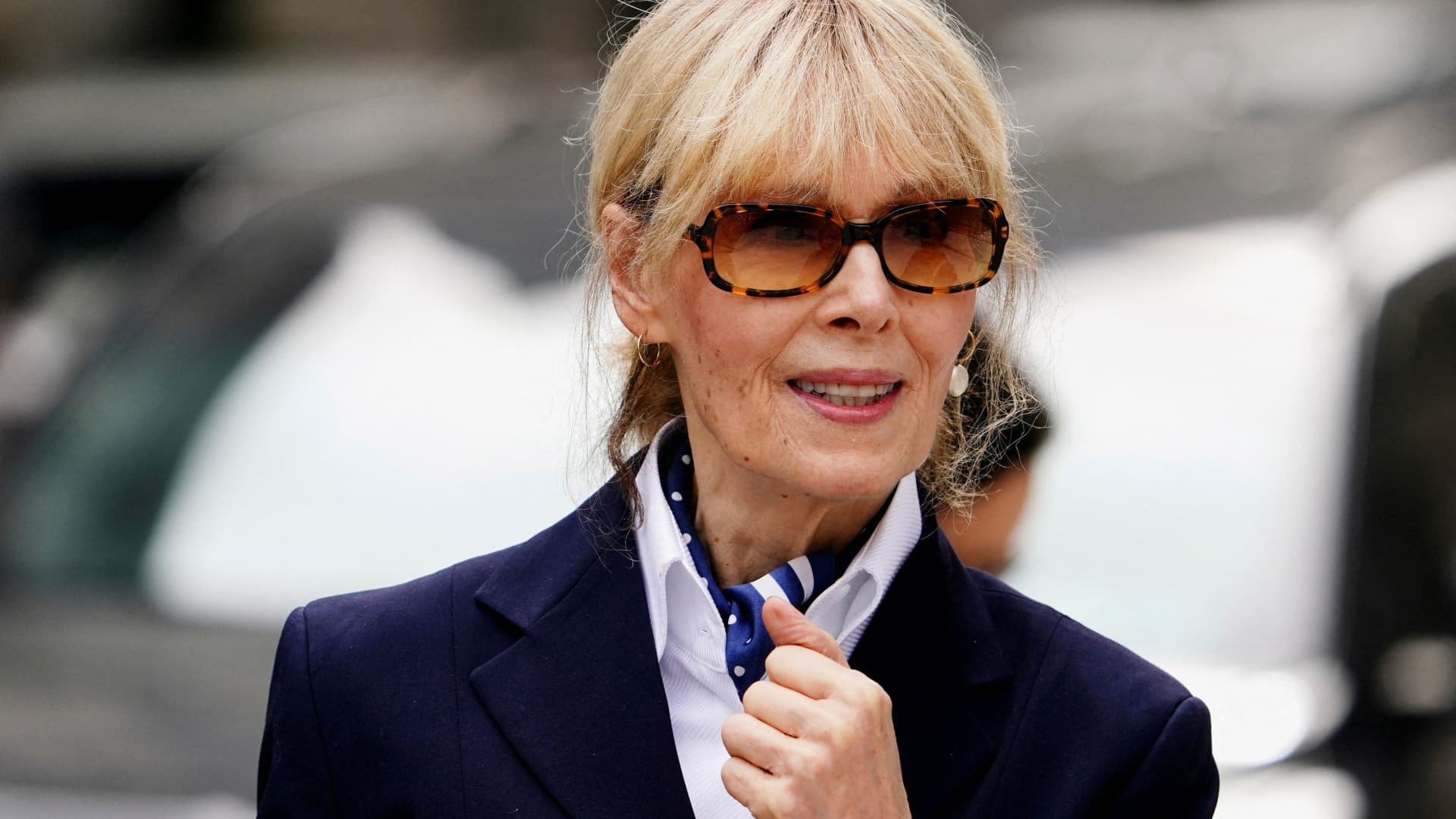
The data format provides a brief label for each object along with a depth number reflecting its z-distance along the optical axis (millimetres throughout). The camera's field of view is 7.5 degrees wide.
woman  4589
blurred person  5206
